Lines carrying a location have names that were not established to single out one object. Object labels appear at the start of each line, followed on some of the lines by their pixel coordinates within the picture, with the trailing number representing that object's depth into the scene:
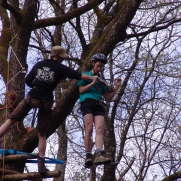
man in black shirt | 12.98
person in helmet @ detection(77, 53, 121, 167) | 13.00
